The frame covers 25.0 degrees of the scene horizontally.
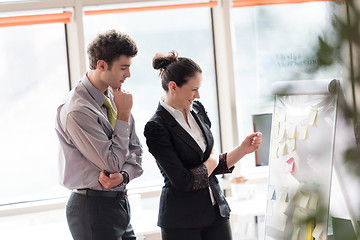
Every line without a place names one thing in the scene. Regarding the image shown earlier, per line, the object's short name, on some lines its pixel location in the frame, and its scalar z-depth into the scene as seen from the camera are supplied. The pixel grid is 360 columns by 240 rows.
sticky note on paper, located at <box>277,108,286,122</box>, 4.97
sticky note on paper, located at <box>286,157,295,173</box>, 4.88
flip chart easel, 4.54
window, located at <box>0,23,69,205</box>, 6.64
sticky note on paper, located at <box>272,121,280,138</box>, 5.32
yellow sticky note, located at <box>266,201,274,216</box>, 5.17
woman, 3.62
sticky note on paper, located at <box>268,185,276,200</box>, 5.21
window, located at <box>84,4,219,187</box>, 7.04
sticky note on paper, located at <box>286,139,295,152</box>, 5.04
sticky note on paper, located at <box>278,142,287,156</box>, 5.15
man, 3.35
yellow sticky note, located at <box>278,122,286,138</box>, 5.18
